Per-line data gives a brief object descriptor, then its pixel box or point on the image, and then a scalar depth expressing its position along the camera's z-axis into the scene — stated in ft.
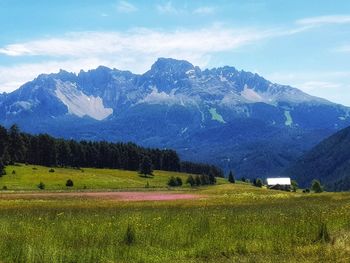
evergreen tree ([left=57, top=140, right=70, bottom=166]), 615.16
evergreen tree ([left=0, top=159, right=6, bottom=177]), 433.48
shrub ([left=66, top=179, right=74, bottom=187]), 404.90
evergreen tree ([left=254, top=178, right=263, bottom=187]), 639.19
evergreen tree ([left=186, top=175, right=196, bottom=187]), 527.40
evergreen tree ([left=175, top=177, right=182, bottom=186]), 515.91
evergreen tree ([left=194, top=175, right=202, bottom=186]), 535.27
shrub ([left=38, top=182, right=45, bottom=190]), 375.94
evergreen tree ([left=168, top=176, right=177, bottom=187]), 508.94
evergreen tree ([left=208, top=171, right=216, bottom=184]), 594.32
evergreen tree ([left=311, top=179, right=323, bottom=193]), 506.48
